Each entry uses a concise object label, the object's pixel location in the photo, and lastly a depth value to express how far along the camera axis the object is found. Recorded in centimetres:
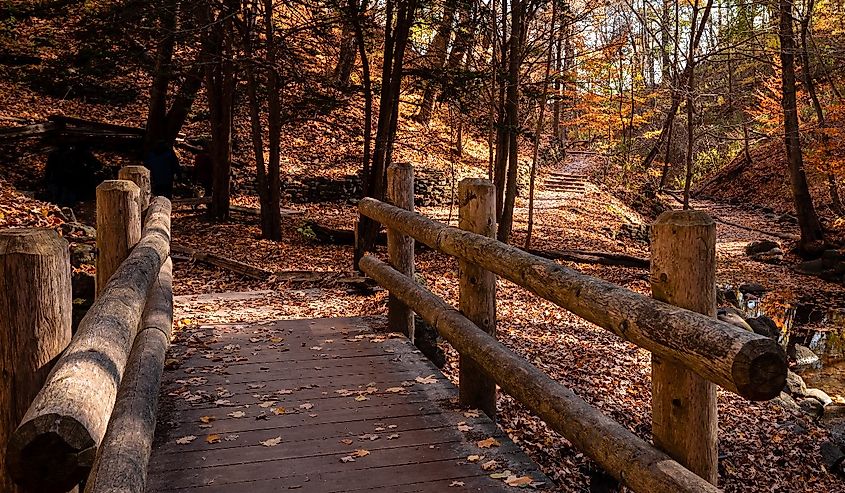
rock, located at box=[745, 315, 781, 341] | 1173
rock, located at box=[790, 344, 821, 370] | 1141
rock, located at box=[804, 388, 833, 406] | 968
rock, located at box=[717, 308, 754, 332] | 1073
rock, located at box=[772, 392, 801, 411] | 889
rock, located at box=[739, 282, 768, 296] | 1578
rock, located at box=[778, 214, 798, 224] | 2511
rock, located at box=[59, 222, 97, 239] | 1037
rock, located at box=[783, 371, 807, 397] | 970
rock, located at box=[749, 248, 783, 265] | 1931
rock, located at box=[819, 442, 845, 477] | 755
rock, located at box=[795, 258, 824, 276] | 1784
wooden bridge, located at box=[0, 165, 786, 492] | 229
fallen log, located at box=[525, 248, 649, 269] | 1551
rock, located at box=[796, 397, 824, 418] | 921
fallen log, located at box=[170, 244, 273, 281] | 1031
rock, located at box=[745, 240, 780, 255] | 2039
